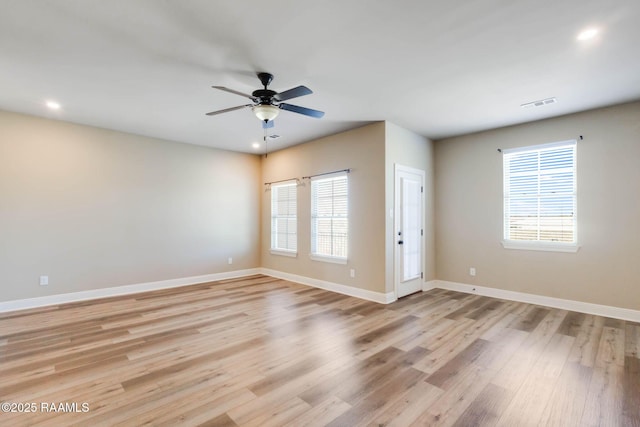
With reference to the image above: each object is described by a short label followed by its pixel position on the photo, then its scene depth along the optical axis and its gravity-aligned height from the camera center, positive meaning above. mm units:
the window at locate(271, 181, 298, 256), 6352 -121
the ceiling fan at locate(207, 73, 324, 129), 3035 +1139
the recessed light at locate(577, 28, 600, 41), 2387 +1443
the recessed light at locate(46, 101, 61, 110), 3906 +1420
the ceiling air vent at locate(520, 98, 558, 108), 3796 +1422
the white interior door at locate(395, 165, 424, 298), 4906 -261
